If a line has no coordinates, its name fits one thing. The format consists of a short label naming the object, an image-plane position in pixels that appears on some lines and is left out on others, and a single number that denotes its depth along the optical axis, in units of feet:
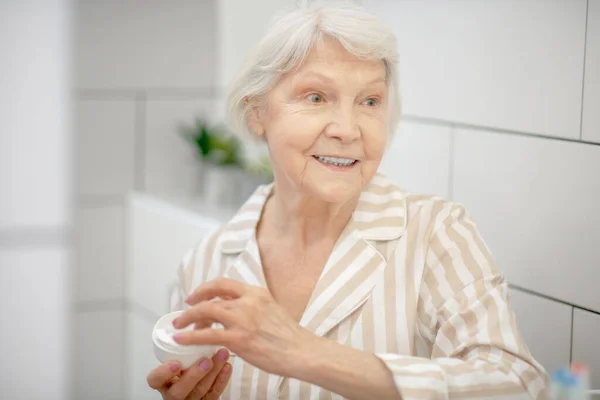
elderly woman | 3.45
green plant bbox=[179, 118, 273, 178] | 7.61
